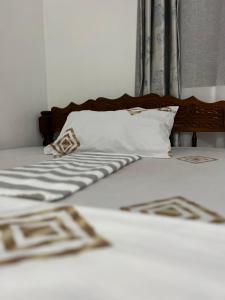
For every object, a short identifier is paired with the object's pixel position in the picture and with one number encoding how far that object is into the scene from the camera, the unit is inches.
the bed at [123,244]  11.6
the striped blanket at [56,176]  25.8
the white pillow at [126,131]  53.3
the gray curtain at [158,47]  67.7
